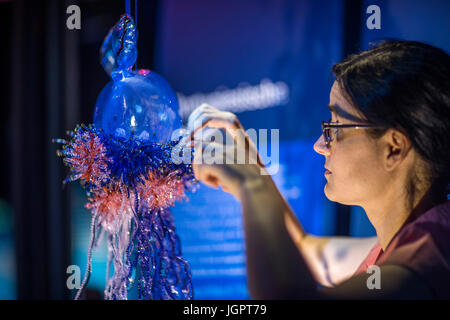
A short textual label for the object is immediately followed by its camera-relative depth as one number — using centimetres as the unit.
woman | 87
